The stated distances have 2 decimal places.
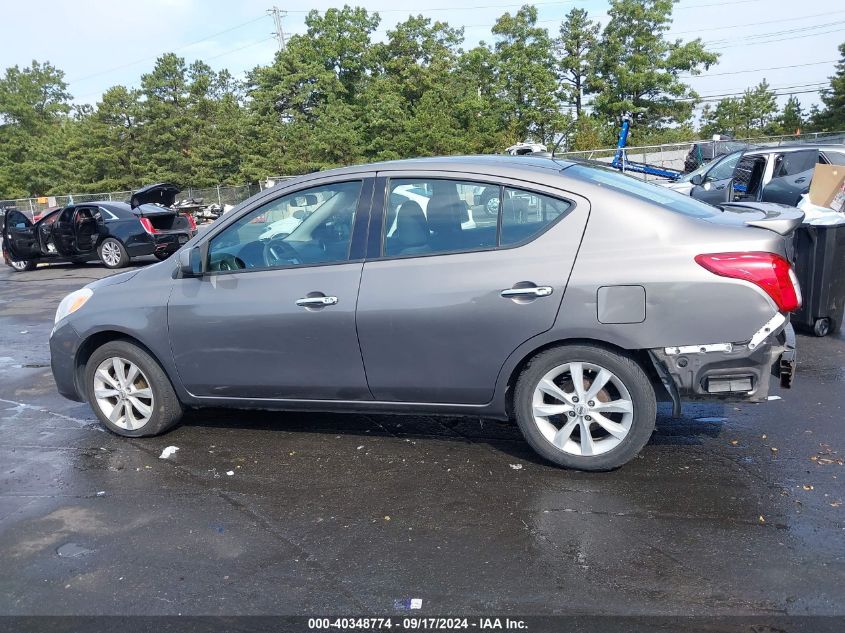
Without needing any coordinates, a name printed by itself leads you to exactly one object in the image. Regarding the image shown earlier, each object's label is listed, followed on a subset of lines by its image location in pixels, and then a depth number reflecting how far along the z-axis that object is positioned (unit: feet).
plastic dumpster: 20.54
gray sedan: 12.03
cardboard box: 21.59
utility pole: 165.78
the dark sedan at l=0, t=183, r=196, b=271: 51.37
